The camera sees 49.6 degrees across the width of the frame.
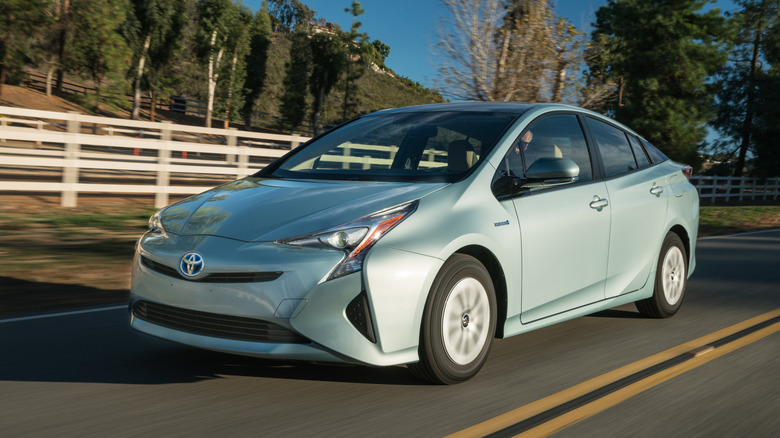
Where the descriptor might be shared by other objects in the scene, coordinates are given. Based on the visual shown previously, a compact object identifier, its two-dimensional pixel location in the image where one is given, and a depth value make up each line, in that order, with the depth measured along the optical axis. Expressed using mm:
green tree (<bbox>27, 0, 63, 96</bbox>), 43188
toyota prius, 4133
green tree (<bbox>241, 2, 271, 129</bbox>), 70625
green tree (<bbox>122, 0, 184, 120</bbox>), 56094
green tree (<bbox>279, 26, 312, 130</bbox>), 67438
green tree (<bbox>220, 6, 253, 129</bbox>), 64875
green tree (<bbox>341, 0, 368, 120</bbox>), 68625
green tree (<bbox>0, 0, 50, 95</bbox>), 39125
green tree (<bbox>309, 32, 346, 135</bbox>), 66688
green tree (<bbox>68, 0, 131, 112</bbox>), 45438
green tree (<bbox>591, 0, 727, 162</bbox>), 41688
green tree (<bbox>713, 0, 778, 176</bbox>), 45438
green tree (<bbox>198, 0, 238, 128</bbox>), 62688
